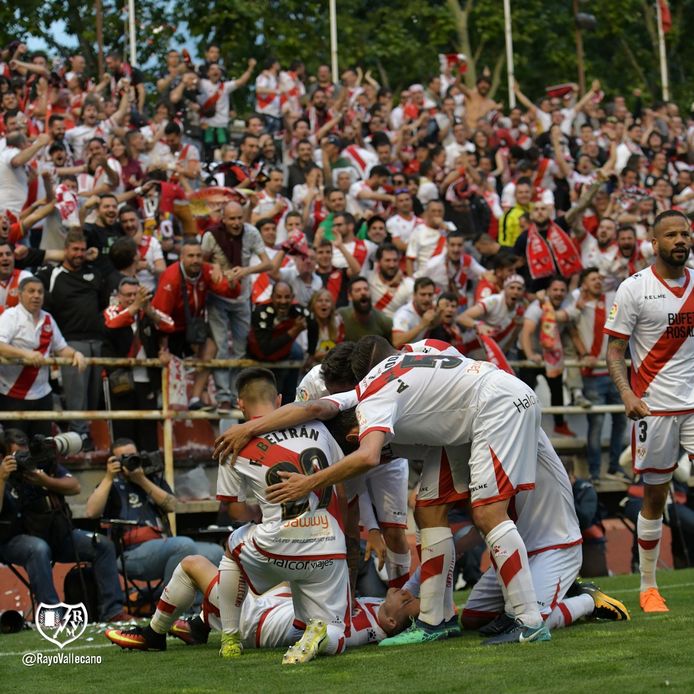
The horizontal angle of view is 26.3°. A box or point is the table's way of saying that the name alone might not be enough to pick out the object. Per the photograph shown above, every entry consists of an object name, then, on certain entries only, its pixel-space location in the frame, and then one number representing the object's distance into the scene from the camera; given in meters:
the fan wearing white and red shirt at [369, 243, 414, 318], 16.09
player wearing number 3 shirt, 9.44
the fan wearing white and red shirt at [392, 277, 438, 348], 14.80
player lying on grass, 8.29
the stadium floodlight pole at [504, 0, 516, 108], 31.73
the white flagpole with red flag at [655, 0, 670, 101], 35.00
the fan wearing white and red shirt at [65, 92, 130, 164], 18.87
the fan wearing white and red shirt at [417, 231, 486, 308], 17.02
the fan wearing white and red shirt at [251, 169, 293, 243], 17.33
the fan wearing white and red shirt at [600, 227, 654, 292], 18.02
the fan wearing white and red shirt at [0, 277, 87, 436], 12.99
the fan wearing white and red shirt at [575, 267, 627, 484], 16.69
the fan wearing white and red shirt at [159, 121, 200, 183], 19.00
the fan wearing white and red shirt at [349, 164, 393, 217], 19.17
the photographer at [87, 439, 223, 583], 12.02
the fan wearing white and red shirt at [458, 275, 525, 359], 15.85
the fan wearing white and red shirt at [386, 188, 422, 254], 18.36
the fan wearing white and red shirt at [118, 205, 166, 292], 15.28
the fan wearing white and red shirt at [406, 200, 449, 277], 17.57
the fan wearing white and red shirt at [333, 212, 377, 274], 16.86
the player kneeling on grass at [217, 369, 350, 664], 7.77
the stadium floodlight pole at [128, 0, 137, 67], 25.25
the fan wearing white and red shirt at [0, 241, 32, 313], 13.64
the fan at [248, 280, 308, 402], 14.52
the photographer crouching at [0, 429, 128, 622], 11.27
